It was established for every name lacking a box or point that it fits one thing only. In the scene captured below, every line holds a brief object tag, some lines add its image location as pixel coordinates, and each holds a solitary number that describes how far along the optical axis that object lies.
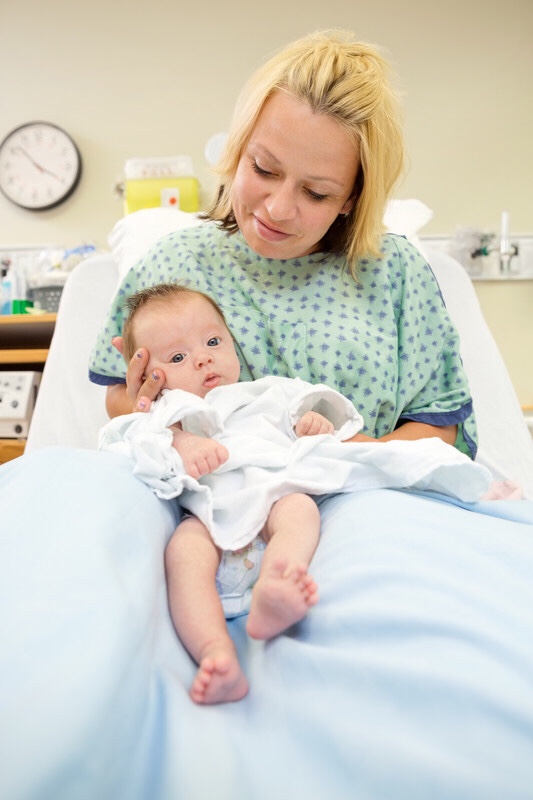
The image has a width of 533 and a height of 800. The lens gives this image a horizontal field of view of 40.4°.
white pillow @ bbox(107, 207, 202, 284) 1.91
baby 0.66
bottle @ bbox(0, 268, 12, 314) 2.86
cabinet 2.30
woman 1.18
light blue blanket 0.49
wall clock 3.18
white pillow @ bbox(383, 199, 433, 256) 2.19
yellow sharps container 2.84
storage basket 2.70
